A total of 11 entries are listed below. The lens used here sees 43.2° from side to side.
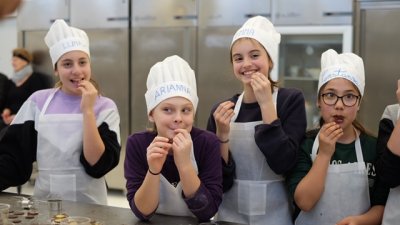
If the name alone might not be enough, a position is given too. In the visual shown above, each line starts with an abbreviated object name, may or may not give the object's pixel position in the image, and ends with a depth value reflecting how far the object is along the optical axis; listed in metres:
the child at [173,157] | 1.45
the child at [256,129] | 1.63
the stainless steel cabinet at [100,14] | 4.27
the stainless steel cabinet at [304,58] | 3.54
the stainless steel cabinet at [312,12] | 3.39
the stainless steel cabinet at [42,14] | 4.55
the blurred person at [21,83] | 4.48
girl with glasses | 1.54
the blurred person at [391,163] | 1.45
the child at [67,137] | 1.80
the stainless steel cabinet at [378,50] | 3.26
